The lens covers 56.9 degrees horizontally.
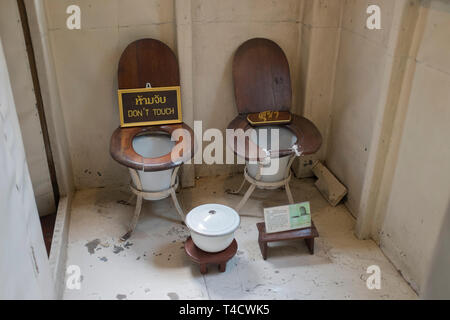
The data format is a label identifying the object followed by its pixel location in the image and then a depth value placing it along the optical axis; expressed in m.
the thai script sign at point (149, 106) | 2.52
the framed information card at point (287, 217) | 2.28
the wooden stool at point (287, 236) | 2.27
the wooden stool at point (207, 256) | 2.13
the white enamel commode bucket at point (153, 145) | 2.54
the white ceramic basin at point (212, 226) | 2.06
